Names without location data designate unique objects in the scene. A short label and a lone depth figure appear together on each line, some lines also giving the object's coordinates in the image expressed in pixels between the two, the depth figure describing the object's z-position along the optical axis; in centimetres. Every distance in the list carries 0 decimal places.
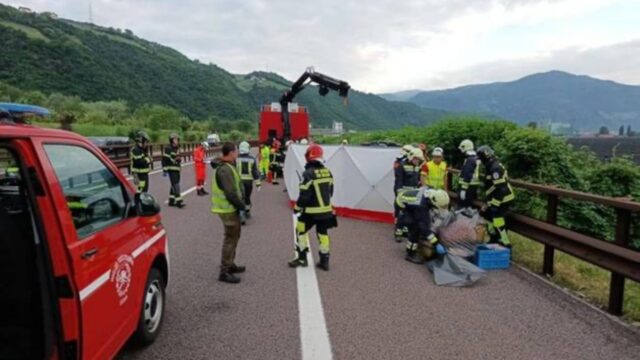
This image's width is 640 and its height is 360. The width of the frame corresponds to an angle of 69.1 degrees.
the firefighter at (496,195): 696
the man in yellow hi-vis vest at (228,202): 567
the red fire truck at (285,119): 2202
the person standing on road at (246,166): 973
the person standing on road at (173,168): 1159
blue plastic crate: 643
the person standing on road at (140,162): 1138
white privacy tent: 1027
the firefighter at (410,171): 875
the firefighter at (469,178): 812
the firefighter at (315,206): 630
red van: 245
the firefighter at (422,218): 669
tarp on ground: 574
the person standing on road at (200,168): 1326
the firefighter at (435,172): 916
